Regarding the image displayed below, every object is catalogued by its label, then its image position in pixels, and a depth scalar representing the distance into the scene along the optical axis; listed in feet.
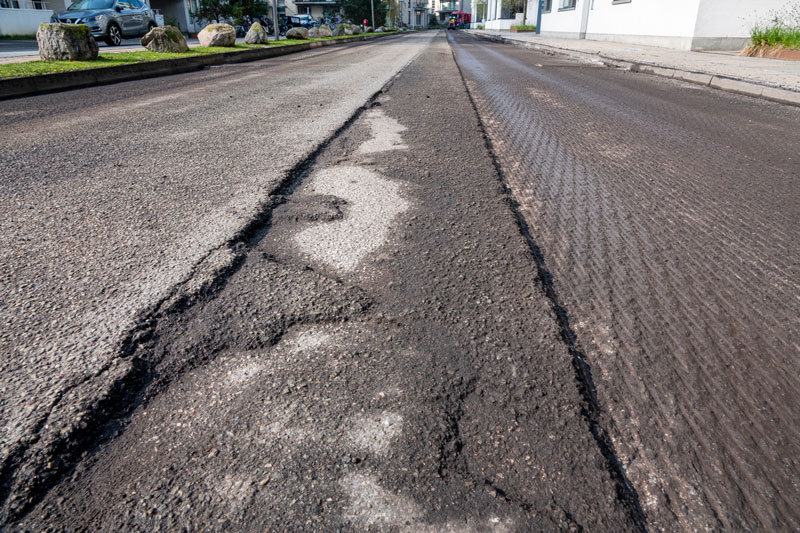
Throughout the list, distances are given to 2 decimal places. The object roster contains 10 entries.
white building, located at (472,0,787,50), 48.80
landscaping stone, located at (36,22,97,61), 34.40
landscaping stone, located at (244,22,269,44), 64.64
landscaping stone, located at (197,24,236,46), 55.52
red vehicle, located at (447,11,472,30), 267.39
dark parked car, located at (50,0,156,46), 52.16
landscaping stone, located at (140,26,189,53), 44.60
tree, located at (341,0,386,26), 191.31
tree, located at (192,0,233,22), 97.71
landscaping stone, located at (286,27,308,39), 85.56
